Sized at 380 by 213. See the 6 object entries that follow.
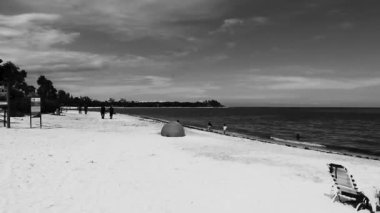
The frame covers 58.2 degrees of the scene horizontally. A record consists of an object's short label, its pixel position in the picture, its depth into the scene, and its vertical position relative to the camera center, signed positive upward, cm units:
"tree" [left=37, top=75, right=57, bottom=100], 10650 +596
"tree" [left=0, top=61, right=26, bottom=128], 6472 +669
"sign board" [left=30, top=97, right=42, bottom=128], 2906 -5
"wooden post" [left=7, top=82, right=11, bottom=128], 2747 +35
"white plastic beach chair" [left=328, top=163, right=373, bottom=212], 873 -226
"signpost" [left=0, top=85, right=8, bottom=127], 2811 +69
